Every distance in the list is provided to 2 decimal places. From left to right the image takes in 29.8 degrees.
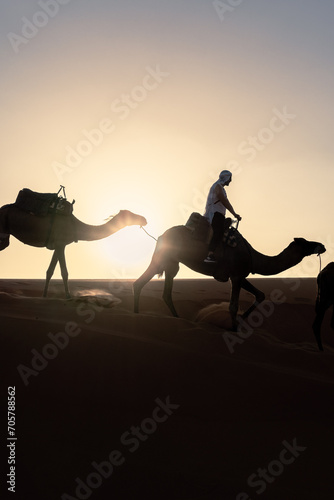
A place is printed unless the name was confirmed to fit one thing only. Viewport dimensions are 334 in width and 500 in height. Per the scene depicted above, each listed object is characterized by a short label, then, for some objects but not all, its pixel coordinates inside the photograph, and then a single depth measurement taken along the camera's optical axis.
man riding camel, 12.27
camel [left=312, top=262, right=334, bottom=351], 12.84
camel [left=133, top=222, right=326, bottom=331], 12.45
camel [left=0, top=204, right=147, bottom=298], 14.07
